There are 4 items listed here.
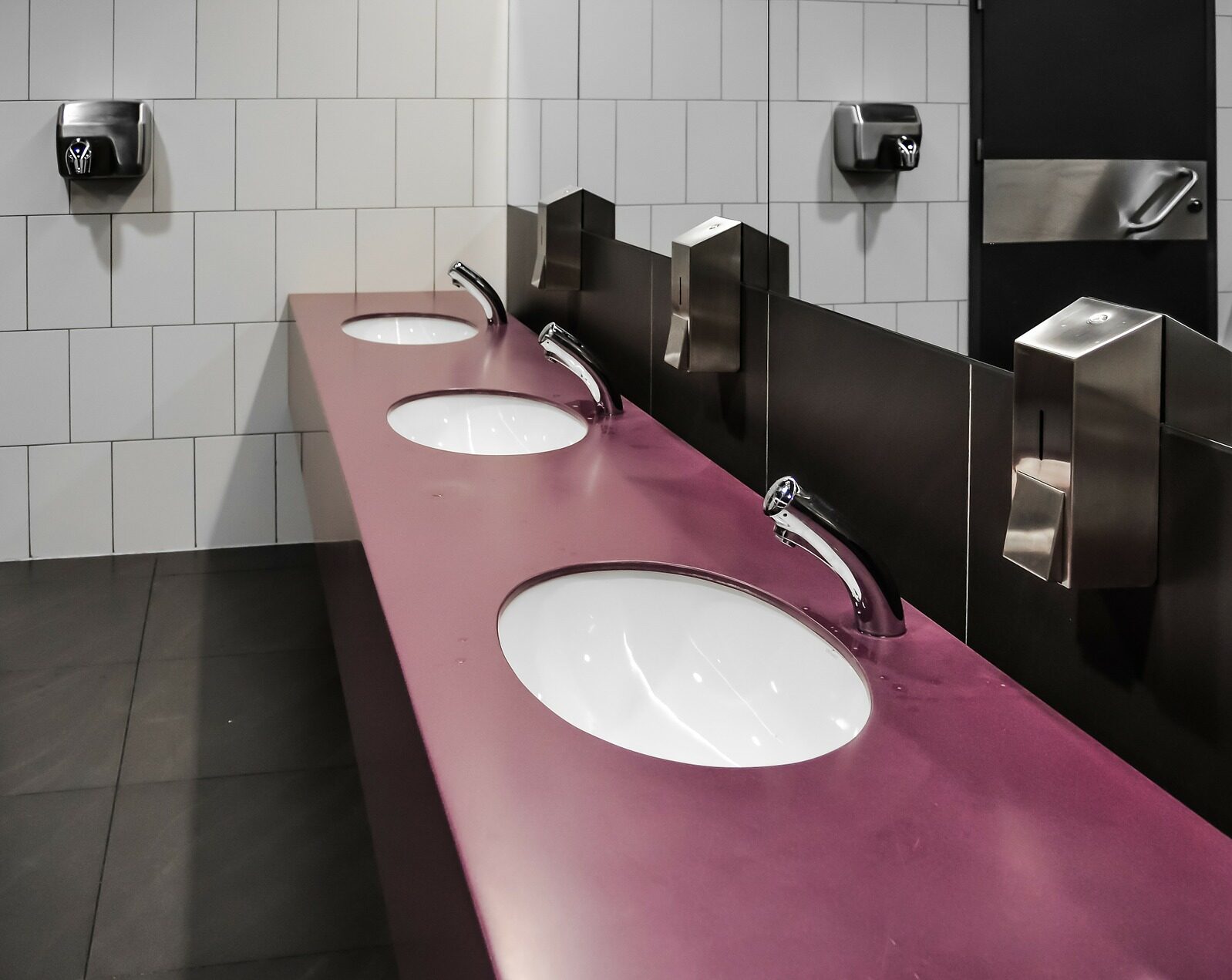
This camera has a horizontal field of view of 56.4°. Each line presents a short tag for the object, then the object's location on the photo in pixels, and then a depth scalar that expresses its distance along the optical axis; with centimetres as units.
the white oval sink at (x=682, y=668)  108
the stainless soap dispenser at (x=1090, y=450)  79
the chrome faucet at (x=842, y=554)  106
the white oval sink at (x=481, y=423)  212
